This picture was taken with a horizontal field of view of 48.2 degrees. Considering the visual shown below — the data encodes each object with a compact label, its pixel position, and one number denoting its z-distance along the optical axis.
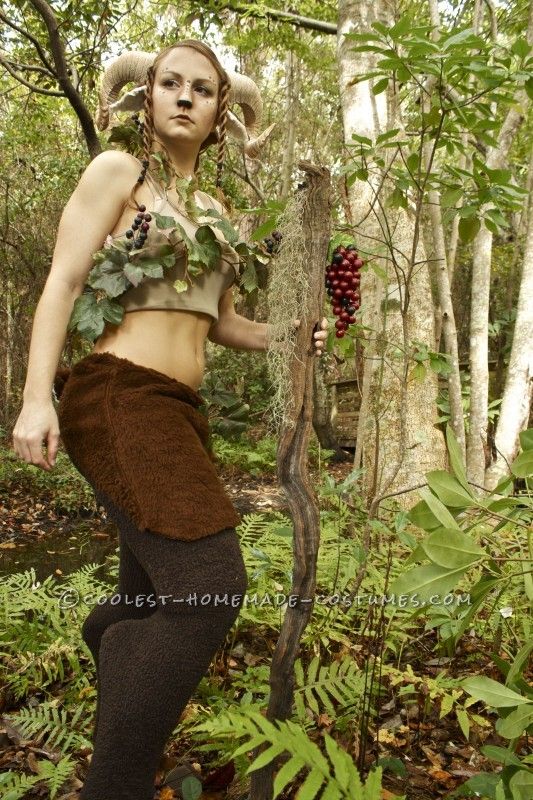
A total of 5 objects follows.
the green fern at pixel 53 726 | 1.86
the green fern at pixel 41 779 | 1.56
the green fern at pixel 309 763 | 0.90
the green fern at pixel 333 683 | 1.76
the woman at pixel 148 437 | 1.17
